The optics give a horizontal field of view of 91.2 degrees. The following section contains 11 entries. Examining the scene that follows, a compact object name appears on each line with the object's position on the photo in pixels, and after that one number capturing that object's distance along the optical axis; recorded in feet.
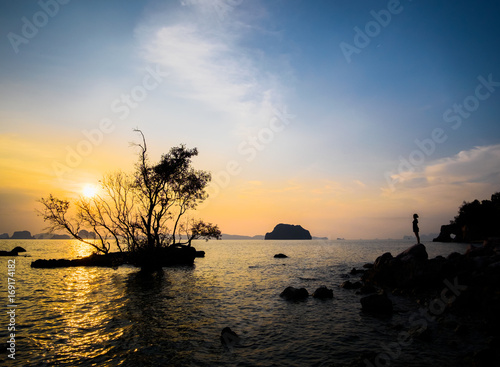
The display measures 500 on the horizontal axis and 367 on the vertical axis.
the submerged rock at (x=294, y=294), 78.64
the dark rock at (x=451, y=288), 46.21
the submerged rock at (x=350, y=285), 94.84
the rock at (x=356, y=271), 131.77
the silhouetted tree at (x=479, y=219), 329.93
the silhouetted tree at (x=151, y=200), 136.26
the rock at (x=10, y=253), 241.53
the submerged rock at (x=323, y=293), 79.87
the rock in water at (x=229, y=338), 44.98
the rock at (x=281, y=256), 250.14
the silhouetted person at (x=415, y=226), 105.98
